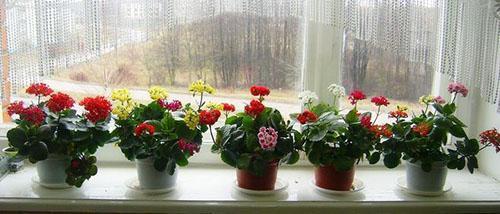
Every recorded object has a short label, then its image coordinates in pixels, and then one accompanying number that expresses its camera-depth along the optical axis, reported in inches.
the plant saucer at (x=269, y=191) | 57.2
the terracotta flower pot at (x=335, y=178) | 58.3
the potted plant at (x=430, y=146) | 58.2
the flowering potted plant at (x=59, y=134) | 55.2
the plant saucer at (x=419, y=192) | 59.3
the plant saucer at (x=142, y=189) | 57.2
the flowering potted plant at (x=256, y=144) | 55.3
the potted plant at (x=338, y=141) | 56.9
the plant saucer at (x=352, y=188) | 58.3
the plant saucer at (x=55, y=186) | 58.0
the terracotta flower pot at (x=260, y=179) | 57.1
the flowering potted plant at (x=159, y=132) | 55.5
